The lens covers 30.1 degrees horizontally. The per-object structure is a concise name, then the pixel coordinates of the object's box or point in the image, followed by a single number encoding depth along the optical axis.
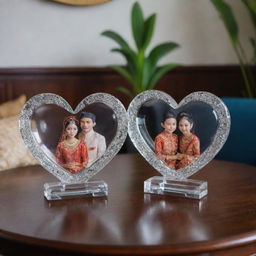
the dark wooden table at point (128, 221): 0.68
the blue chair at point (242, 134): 1.60
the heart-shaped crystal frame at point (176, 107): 0.93
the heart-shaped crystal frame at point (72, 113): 0.93
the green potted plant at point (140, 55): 1.85
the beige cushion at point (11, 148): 1.46
